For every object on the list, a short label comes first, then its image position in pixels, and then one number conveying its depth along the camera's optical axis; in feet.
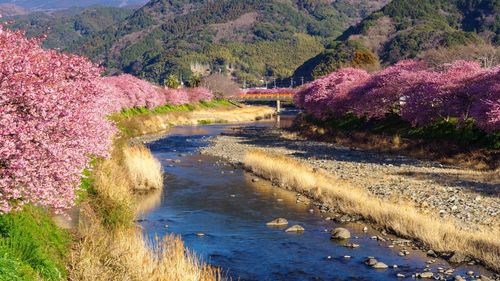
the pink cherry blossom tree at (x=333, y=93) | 219.20
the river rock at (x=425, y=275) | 57.57
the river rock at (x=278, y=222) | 81.41
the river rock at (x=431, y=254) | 65.07
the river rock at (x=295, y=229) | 77.86
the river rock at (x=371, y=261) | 61.77
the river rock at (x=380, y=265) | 60.80
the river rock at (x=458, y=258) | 62.28
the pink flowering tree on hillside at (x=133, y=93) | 271.28
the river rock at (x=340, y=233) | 73.46
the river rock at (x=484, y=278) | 55.83
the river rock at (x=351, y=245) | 69.50
